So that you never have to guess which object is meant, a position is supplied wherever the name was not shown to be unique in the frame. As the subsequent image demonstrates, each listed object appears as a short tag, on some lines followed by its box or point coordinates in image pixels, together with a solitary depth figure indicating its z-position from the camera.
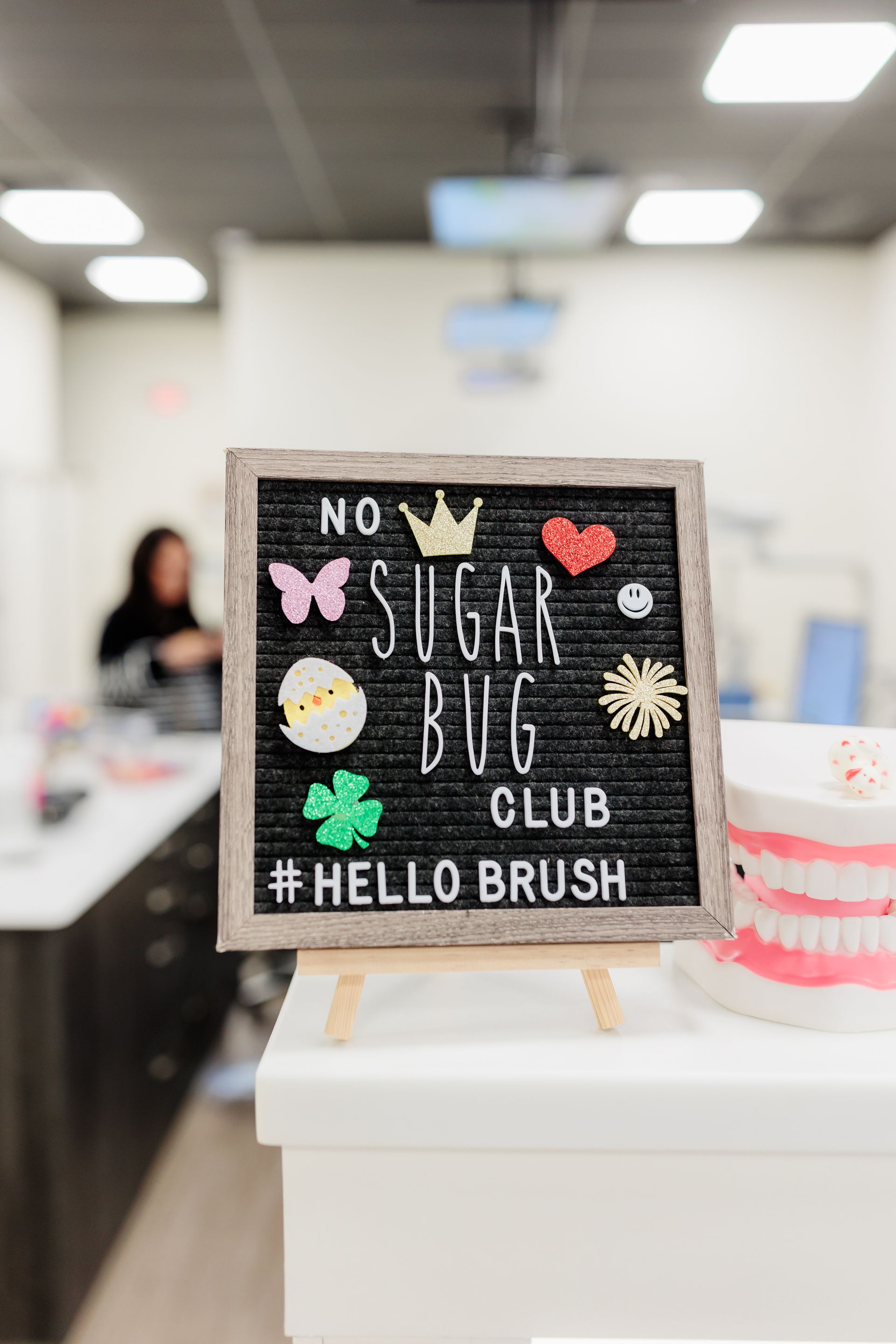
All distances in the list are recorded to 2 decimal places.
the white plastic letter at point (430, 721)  0.63
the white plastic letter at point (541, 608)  0.66
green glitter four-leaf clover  0.61
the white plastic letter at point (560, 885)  0.63
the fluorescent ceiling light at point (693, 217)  3.70
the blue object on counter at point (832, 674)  2.50
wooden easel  0.62
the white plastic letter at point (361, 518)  0.65
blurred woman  3.15
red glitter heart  0.66
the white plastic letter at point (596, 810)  0.64
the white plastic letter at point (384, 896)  0.61
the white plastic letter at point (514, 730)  0.64
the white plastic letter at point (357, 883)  0.61
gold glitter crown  0.65
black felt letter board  0.62
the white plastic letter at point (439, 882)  0.62
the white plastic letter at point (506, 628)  0.66
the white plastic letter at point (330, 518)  0.65
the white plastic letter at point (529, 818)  0.63
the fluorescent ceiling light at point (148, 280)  4.48
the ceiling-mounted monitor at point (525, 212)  3.19
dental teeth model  0.65
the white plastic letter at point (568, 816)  0.63
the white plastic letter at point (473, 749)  0.64
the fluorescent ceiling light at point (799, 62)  2.56
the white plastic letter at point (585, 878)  0.63
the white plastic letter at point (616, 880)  0.63
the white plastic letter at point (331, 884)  0.61
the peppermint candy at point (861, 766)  0.66
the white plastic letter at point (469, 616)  0.65
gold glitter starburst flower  0.65
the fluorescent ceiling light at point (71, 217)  3.71
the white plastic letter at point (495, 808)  0.63
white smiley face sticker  0.66
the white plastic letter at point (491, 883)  0.62
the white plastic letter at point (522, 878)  0.62
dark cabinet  1.54
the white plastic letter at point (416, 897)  0.62
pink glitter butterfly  0.63
